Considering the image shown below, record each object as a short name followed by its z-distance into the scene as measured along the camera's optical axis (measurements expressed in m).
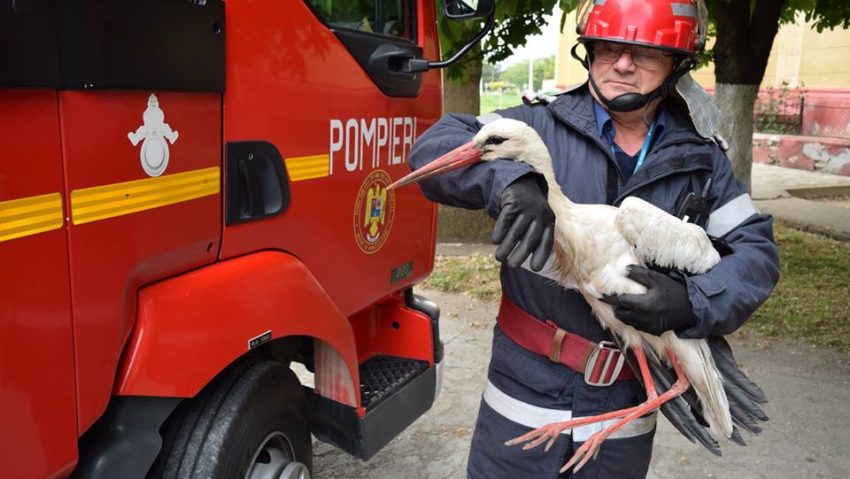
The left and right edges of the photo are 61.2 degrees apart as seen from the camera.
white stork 2.00
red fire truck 1.43
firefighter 2.08
